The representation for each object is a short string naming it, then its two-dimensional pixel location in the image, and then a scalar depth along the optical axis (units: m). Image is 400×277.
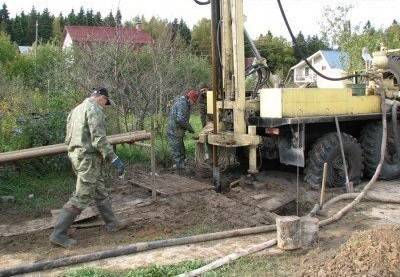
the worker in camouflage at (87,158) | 6.12
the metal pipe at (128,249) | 5.12
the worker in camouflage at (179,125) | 10.26
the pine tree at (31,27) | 62.56
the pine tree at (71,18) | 62.56
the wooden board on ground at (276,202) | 7.39
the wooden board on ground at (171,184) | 8.07
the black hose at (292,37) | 8.36
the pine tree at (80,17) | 58.40
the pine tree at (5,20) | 60.45
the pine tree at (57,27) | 56.59
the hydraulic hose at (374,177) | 6.95
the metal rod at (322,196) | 7.06
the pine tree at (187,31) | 38.96
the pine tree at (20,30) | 62.44
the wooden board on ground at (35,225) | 6.52
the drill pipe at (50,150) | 7.13
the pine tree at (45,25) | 62.19
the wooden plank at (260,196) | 7.80
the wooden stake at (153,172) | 7.81
